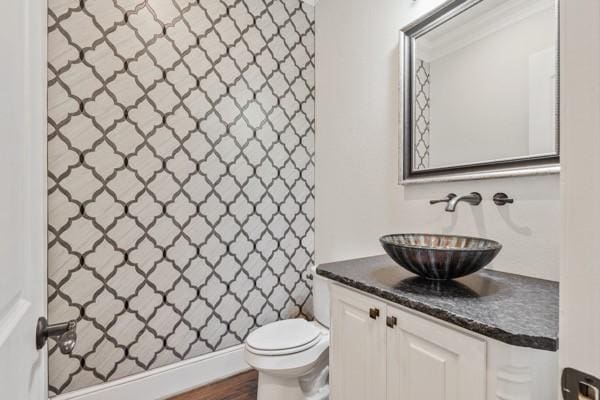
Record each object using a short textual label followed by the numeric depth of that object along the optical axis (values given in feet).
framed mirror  3.75
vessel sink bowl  3.18
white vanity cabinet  2.35
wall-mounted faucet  4.01
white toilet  4.82
